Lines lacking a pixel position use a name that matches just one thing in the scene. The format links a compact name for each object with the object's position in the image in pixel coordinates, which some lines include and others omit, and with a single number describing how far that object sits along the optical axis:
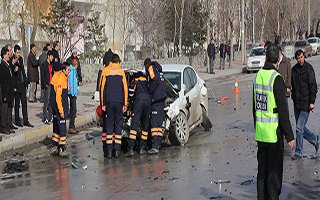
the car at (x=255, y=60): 37.62
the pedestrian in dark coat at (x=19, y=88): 14.17
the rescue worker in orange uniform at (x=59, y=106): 11.61
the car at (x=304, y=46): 53.50
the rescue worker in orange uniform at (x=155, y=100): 11.56
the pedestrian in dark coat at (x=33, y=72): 17.85
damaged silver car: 12.02
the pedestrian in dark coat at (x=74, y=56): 15.42
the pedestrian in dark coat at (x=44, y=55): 16.98
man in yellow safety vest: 6.77
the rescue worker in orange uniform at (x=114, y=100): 11.22
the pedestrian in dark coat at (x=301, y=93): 10.37
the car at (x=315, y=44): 59.53
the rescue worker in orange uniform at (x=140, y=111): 11.45
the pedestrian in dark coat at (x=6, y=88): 13.12
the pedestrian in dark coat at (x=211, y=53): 35.69
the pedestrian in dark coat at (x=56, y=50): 15.78
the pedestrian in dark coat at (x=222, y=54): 38.81
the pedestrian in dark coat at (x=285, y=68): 12.89
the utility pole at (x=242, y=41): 42.50
